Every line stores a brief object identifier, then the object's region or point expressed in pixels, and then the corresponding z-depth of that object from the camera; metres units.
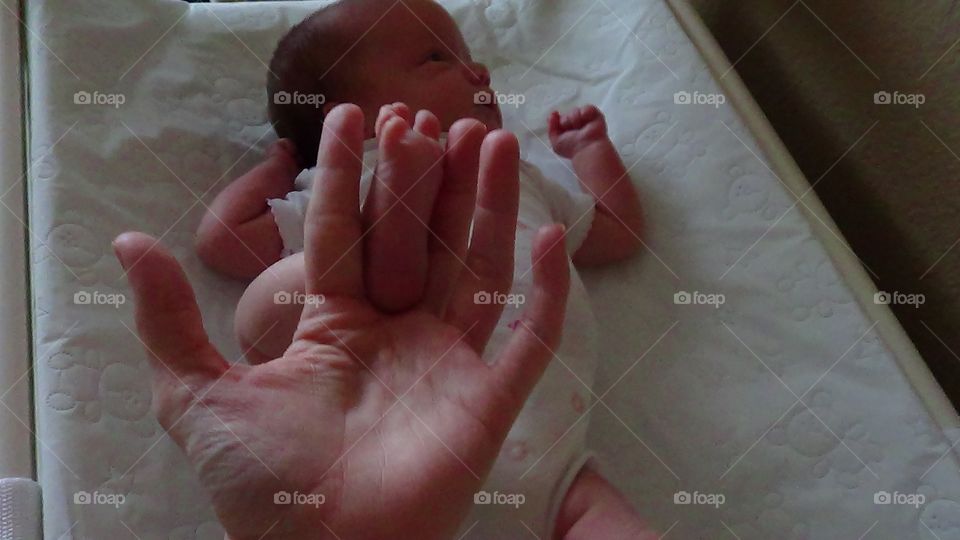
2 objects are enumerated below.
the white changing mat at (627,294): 0.78
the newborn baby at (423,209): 0.64
